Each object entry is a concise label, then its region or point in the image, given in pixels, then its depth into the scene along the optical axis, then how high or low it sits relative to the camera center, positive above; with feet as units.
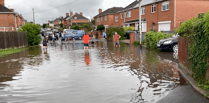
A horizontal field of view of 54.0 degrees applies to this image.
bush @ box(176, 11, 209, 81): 17.19 -1.28
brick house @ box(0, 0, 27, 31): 129.92 +12.28
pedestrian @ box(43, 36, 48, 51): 58.56 -1.54
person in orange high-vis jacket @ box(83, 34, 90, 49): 57.62 -0.61
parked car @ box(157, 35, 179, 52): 45.80 -1.97
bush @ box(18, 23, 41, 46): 83.46 +2.40
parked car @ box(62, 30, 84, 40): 123.29 +1.91
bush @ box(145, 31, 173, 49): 53.98 -0.65
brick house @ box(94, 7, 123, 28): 170.19 +16.96
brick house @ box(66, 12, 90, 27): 304.71 +28.20
